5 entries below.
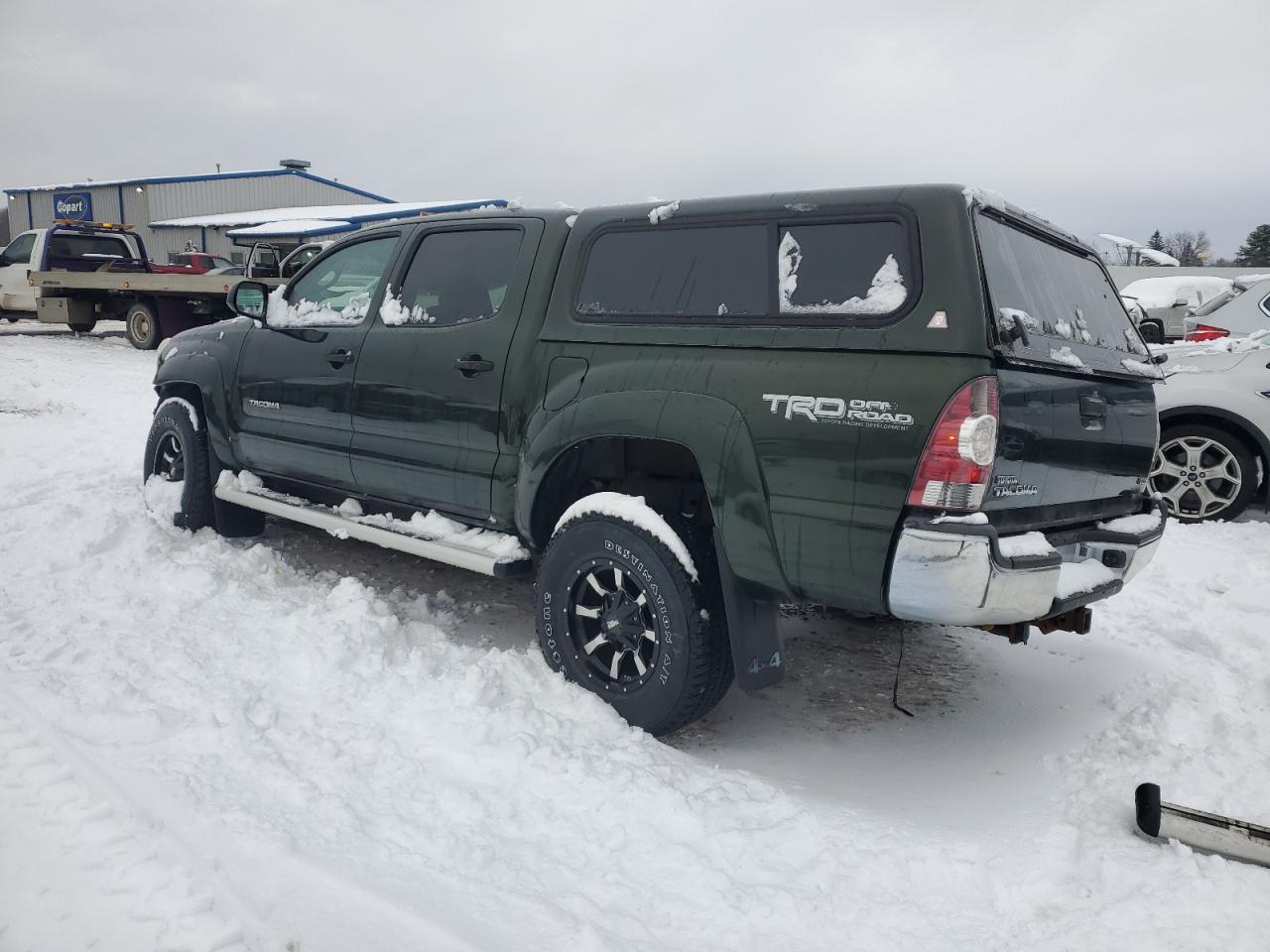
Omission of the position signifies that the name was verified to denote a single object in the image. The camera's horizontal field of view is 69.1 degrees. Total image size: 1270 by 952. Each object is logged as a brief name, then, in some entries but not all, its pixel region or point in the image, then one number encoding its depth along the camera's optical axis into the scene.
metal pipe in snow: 2.58
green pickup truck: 2.78
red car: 21.55
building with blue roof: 40.53
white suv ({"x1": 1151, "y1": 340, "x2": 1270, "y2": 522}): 6.38
